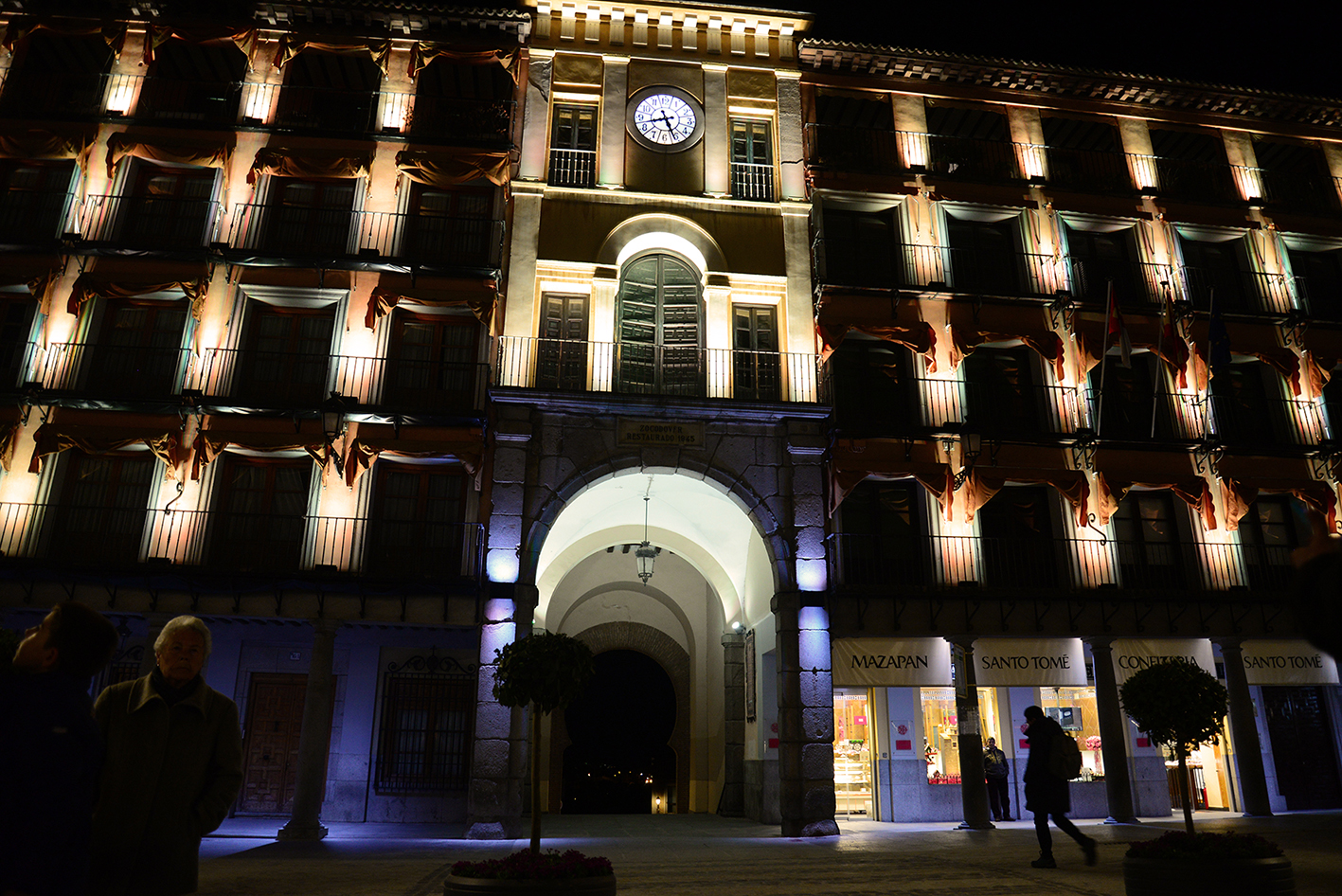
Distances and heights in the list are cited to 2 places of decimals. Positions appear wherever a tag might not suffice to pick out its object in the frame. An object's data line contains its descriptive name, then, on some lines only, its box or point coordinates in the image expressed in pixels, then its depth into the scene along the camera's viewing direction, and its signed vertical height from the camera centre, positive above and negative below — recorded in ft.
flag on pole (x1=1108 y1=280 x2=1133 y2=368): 55.36 +25.34
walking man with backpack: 34.09 -1.75
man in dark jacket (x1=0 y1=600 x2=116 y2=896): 9.23 -0.36
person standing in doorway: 56.90 -2.74
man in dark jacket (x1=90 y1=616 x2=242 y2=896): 11.01 -0.57
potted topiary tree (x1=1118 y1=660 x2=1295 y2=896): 23.84 -3.03
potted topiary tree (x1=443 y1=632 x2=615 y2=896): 22.09 -0.64
